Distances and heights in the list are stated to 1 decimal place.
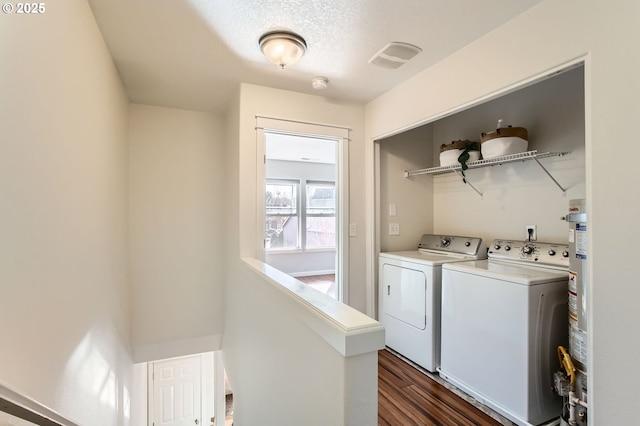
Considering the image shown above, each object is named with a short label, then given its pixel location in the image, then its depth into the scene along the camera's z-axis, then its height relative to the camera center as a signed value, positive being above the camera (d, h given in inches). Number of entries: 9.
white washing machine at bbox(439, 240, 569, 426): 68.0 -30.1
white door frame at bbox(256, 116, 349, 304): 106.8 +12.3
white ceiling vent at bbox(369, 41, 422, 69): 76.6 +43.0
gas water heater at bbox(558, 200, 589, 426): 59.4 -22.4
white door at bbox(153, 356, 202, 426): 177.0 -112.1
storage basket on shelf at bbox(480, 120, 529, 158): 85.9 +20.6
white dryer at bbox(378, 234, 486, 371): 92.8 -28.2
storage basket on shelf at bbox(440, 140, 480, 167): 98.1 +20.1
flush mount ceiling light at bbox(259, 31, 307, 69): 70.9 +41.0
